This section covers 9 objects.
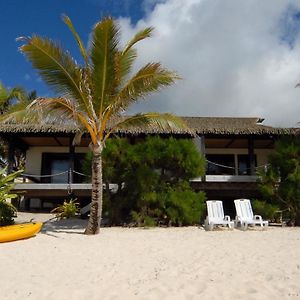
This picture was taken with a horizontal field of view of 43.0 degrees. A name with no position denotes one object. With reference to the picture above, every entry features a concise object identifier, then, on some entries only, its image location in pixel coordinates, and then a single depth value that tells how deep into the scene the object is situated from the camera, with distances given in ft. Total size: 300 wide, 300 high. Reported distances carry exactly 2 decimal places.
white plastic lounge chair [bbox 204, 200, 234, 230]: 38.07
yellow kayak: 30.66
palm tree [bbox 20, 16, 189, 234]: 32.12
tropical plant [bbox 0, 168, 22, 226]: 36.55
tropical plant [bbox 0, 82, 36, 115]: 70.94
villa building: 50.96
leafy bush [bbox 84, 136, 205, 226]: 40.27
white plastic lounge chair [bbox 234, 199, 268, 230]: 38.47
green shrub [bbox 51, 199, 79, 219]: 47.96
